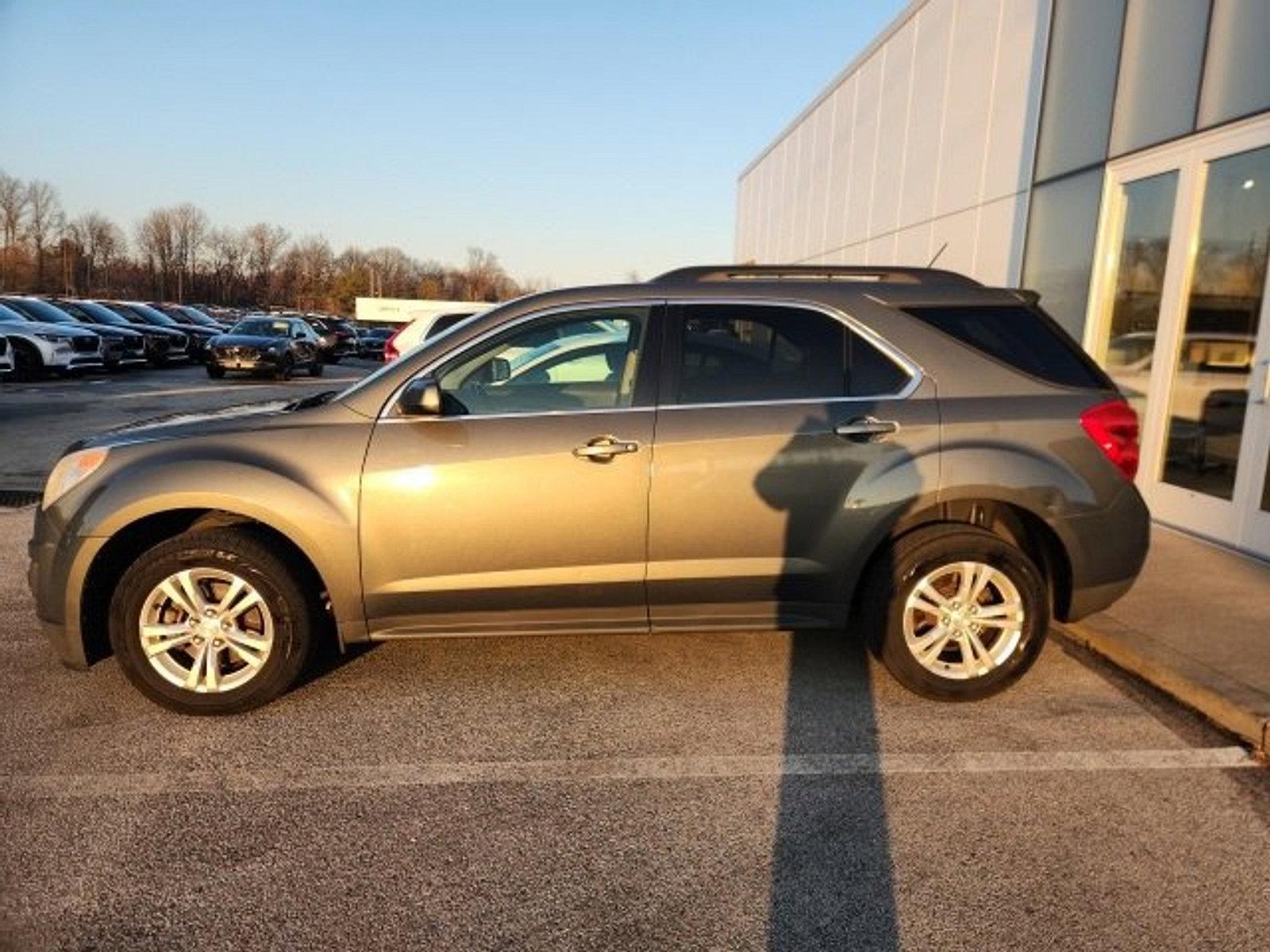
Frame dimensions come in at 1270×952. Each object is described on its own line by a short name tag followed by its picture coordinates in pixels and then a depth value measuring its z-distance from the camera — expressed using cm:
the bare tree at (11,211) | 9625
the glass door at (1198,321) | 602
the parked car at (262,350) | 2103
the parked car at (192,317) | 2959
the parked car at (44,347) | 1761
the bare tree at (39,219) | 9638
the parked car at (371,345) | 4003
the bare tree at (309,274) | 10550
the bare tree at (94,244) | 9588
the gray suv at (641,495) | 358
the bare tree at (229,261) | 10675
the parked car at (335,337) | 3089
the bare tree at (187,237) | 10800
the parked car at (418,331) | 959
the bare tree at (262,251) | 11153
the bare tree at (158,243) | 10588
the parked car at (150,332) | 2245
